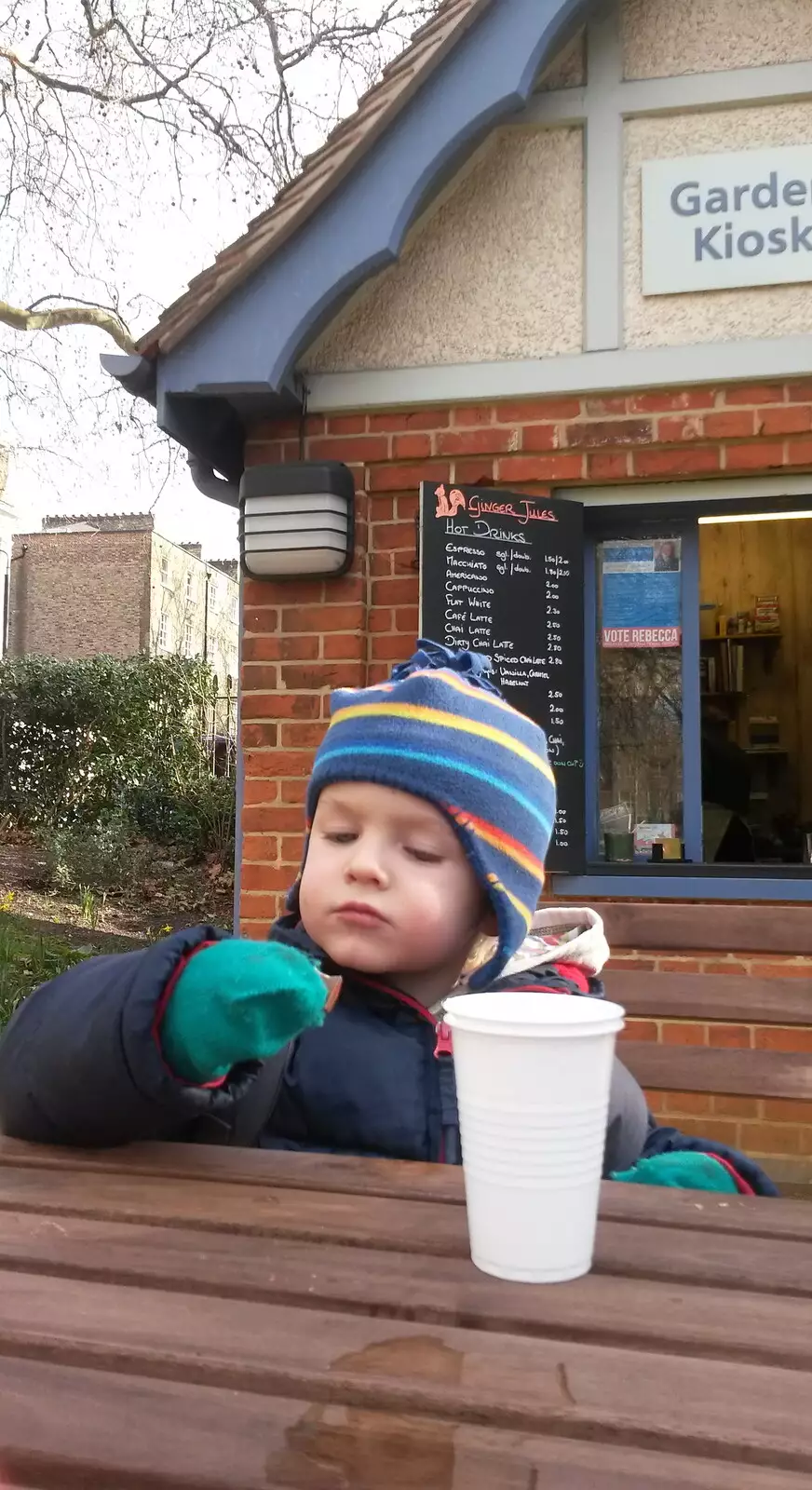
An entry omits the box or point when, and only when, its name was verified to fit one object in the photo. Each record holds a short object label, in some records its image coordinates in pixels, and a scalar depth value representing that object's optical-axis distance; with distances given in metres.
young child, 1.08
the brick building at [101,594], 27.72
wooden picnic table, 0.60
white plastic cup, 0.81
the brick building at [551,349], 3.40
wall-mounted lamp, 3.56
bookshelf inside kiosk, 7.81
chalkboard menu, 3.54
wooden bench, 2.23
